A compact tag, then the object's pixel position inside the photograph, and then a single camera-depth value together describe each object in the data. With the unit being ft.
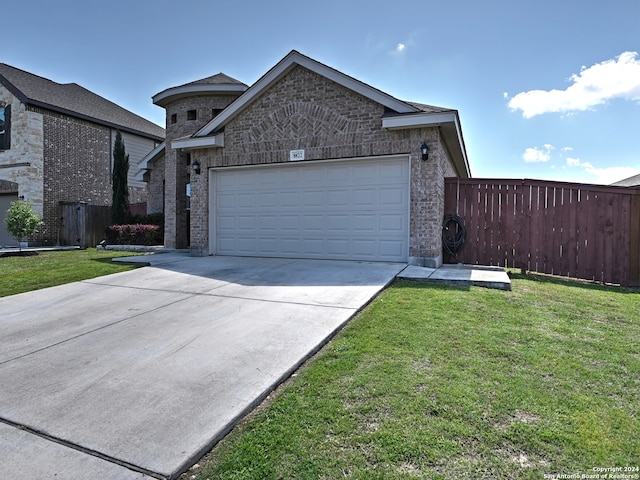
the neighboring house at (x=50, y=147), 55.62
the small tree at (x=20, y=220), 46.11
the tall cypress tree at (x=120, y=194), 54.85
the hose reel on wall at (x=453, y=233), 30.71
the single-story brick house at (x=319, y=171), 28.22
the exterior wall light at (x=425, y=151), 27.54
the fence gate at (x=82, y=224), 56.24
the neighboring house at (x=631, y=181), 60.73
